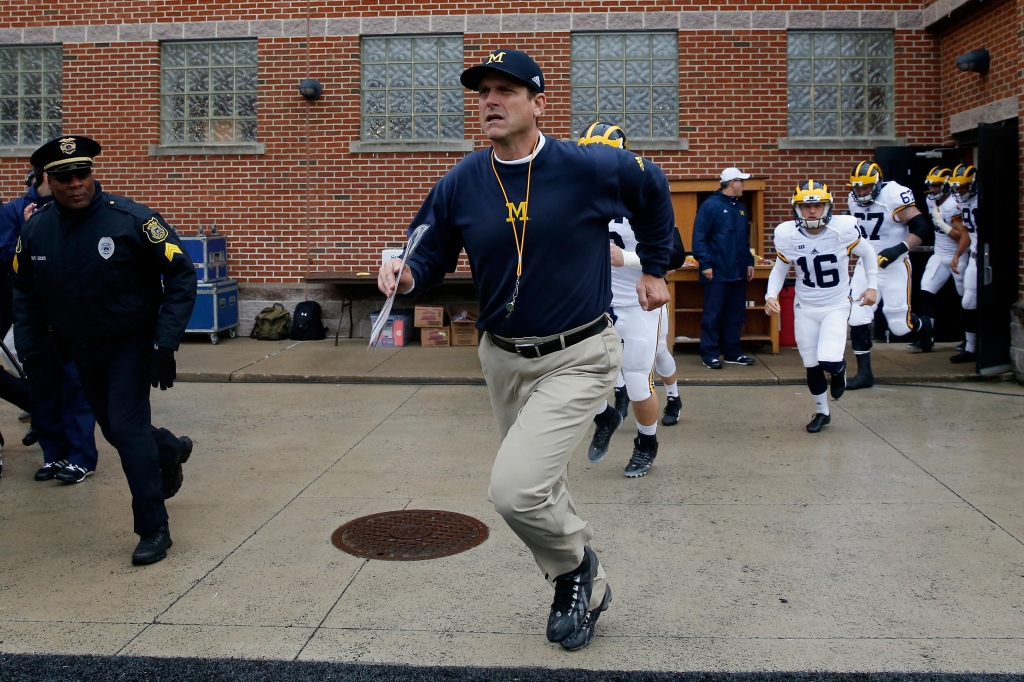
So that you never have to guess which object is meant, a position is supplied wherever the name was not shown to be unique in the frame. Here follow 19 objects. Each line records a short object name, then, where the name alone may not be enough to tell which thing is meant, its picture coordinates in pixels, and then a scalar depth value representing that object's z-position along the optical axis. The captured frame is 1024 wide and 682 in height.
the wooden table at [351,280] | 12.67
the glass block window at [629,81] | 12.93
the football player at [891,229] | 10.84
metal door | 10.04
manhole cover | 5.17
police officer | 5.09
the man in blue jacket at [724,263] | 11.38
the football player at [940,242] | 11.66
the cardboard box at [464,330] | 12.77
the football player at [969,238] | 11.05
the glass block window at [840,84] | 12.86
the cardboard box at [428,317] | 12.77
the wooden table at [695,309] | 12.16
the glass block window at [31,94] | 13.70
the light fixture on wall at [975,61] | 11.14
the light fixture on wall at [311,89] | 12.92
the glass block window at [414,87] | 13.16
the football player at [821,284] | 8.00
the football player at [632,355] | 6.68
